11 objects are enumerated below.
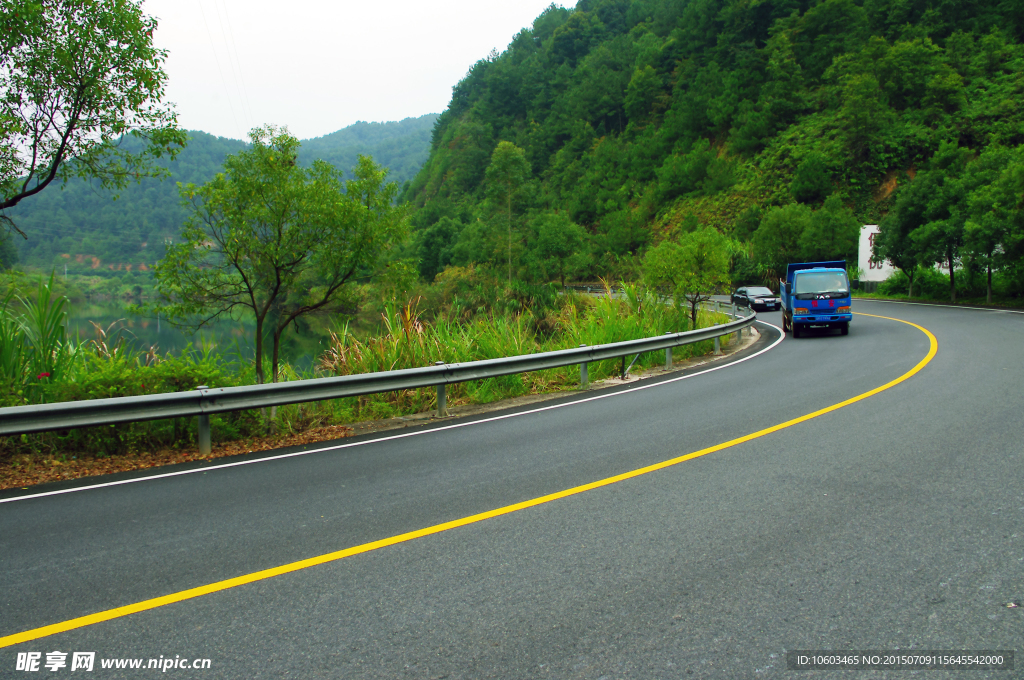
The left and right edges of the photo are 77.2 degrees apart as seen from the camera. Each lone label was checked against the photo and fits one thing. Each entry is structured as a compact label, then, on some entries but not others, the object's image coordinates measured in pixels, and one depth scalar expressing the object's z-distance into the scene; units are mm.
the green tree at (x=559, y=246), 63219
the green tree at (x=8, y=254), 9310
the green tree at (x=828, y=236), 47719
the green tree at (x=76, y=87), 7996
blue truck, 21312
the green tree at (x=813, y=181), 65000
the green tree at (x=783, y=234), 48781
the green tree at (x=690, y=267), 21891
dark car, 37000
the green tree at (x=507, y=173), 64500
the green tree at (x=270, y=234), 9883
